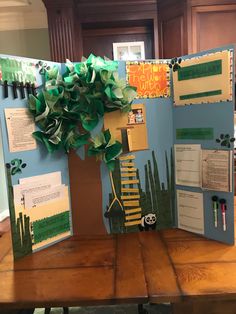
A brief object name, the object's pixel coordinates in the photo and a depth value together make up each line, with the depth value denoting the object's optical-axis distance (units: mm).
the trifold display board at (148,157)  1058
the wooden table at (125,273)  798
